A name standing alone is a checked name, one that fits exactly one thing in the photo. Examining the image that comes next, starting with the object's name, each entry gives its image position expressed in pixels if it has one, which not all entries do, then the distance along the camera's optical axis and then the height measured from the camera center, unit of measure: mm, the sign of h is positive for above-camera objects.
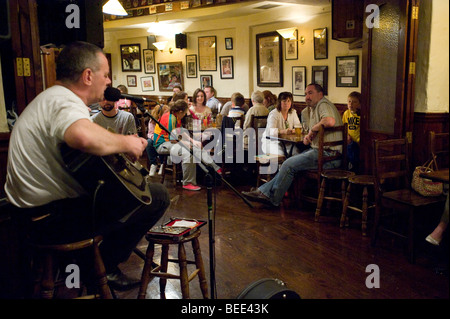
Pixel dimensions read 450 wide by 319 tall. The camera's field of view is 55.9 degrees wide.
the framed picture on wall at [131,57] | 12422 +1127
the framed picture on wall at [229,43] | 9805 +1154
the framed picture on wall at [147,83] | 12305 +344
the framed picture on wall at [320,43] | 7707 +880
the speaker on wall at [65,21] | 3680 +661
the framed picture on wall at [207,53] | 10281 +996
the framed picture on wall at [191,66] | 10931 +733
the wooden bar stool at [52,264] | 2107 -843
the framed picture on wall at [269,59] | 8820 +705
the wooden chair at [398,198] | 3285 -855
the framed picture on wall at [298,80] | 8320 +240
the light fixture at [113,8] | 6293 +1307
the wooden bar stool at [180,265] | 2473 -1030
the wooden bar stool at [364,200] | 3959 -1039
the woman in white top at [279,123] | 5391 -400
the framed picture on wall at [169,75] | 11438 +532
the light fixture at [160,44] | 11259 +1333
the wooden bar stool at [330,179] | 4319 -911
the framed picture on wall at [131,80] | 12852 +447
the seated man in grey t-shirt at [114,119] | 4758 -258
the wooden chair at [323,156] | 4420 -694
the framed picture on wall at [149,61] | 12117 +974
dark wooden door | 3719 +157
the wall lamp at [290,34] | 8112 +1124
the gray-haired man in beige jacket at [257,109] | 6043 -232
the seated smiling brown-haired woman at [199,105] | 7035 -192
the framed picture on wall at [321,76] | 7848 +299
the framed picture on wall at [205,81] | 10580 +326
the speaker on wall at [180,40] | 10766 +1368
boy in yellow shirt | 5297 -477
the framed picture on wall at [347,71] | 7248 +354
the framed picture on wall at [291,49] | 8398 +865
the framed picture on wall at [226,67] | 9953 +614
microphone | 2277 +3
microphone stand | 2277 -611
